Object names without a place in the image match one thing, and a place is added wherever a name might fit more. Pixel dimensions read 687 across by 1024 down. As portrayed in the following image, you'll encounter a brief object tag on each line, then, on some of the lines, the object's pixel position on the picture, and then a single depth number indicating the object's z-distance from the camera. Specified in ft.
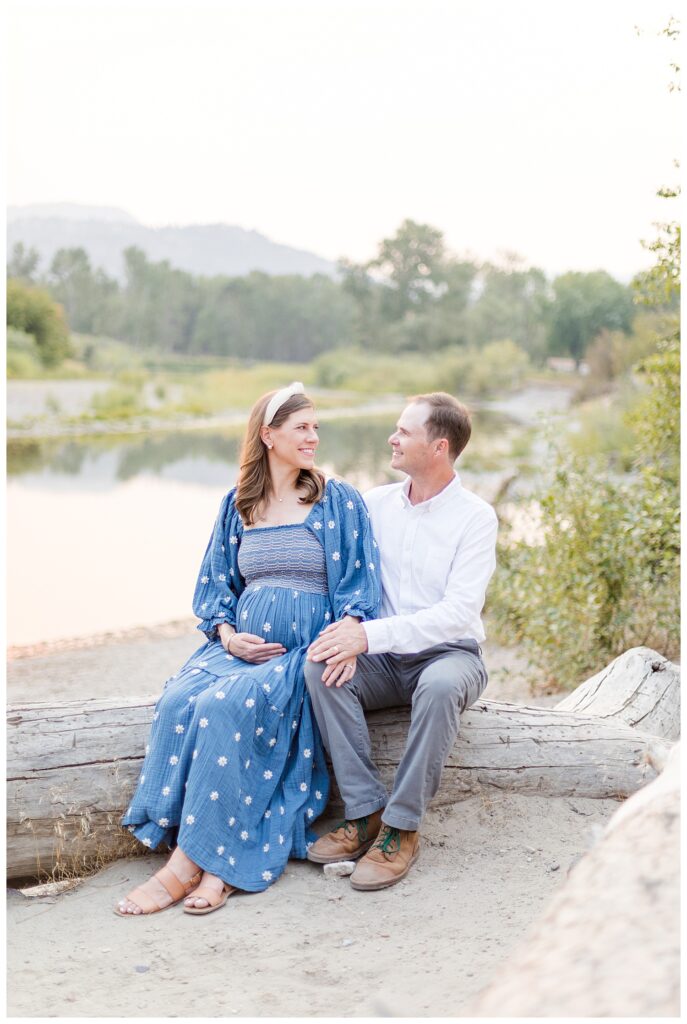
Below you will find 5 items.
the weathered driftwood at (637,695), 11.48
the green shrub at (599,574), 15.60
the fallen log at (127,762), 9.57
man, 9.08
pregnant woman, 9.05
